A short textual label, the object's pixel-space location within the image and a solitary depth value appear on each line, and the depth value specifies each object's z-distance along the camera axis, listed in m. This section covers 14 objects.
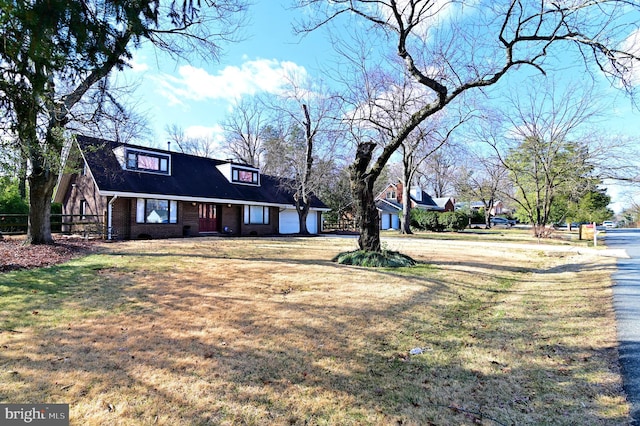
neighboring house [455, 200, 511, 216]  66.71
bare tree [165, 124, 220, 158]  44.35
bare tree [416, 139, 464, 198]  28.18
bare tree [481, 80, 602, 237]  23.50
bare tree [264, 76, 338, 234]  26.33
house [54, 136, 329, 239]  18.23
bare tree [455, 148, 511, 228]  35.33
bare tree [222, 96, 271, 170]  41.56
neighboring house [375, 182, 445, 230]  44.78
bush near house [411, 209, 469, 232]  35.69
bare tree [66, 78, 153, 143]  7.71
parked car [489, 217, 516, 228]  61.30
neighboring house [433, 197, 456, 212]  54.95
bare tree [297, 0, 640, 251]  8.50
